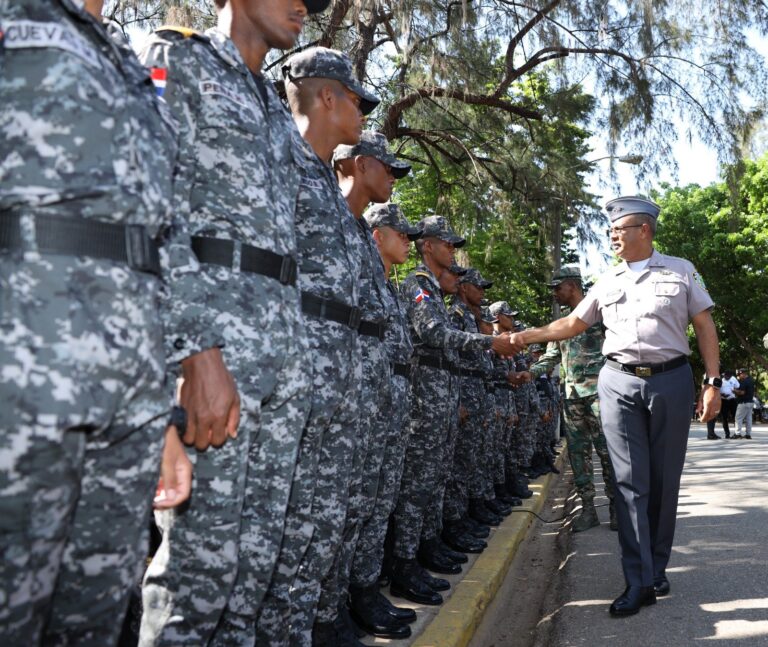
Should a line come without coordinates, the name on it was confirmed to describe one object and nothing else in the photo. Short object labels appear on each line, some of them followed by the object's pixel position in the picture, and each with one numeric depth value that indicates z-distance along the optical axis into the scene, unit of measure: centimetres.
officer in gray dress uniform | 495
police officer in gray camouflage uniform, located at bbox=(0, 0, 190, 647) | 152
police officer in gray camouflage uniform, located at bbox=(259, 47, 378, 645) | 292
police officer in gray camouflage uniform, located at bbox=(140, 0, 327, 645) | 225
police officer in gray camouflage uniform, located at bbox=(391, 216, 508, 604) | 498
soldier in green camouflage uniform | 778
